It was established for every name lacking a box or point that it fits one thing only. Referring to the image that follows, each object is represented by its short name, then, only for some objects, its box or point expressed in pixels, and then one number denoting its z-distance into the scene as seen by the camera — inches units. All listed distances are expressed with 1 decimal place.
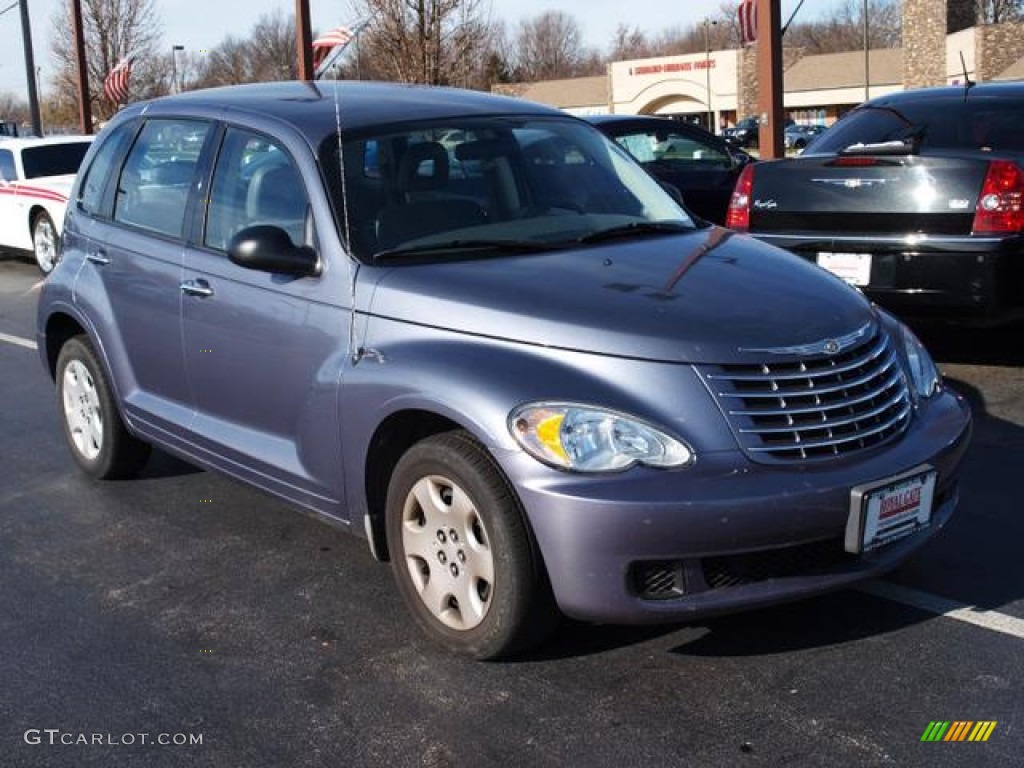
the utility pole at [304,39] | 747.4
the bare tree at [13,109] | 4206.0
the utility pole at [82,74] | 1085.8
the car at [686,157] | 447.2
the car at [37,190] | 572.4
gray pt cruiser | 133.1
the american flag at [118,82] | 941.8
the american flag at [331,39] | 498.5
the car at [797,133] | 2148.3
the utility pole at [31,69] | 1139.5
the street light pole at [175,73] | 2124.8
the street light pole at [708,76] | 3006.9
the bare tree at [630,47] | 4990.2
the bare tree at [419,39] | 807.1
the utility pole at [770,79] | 502.9
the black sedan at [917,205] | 257.9
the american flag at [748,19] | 565.4
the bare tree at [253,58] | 2664.9
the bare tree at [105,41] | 1376.7
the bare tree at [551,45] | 4751.5
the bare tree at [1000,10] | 2906.0
